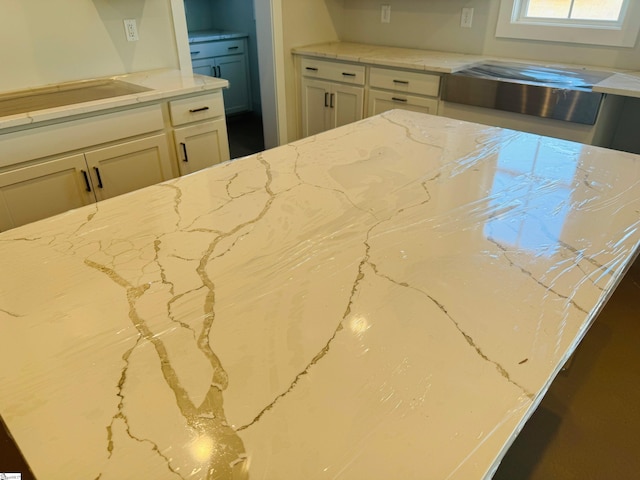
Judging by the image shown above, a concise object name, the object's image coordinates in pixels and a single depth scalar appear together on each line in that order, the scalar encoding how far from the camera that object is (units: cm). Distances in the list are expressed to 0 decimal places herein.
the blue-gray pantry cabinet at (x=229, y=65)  449
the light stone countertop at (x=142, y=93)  190
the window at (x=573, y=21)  266
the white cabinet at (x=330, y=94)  339
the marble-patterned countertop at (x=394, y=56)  295
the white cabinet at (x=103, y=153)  196
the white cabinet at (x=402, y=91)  297
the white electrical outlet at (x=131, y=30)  261
